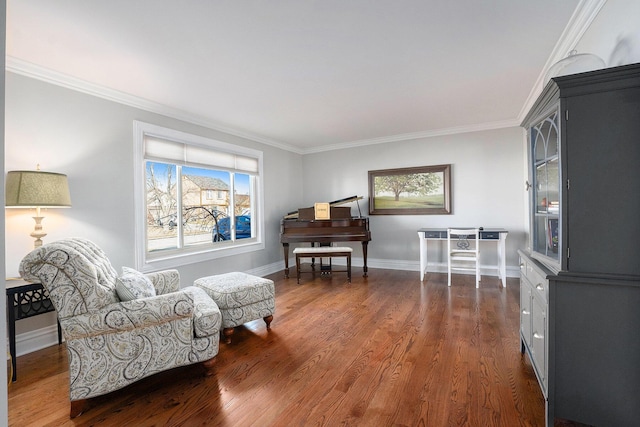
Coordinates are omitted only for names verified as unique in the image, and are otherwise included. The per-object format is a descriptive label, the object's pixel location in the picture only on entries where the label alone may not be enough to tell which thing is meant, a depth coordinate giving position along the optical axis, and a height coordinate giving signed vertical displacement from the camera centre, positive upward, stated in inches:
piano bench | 192.2 -25.1
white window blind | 147.1 +33.6
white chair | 169.3 -22.5
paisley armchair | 66.7 -25.9
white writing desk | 170.2 -15.9
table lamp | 90.7 +8.5
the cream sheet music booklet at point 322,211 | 199.8 +1.6
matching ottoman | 106.4 -30.1
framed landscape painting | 206.4 +15.2
